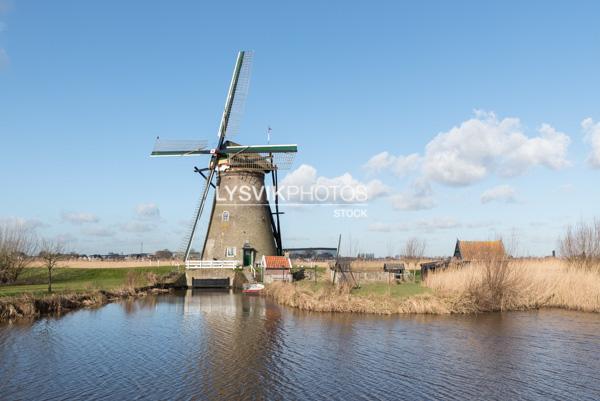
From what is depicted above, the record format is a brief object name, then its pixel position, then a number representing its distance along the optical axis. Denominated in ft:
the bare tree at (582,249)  84.89
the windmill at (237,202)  111.34
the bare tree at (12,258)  89.51
